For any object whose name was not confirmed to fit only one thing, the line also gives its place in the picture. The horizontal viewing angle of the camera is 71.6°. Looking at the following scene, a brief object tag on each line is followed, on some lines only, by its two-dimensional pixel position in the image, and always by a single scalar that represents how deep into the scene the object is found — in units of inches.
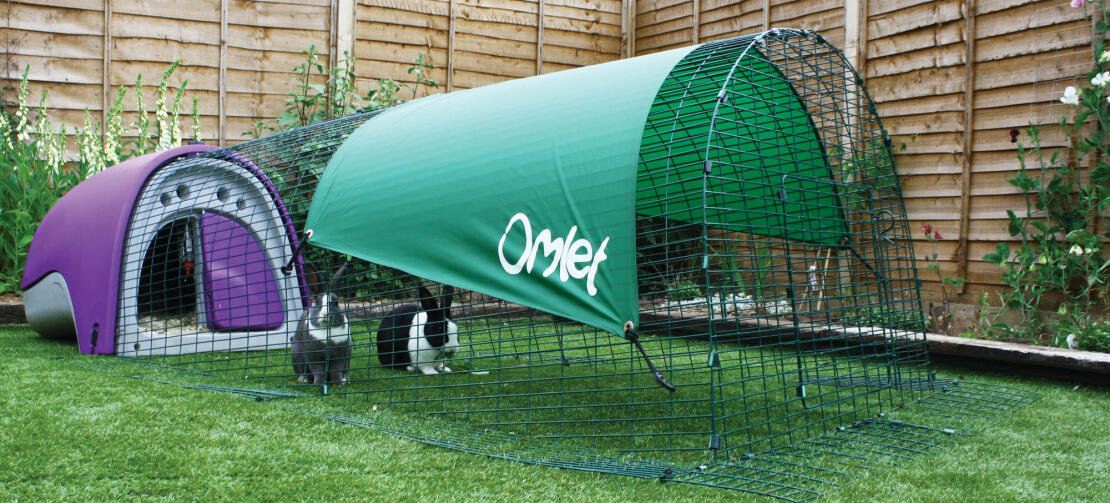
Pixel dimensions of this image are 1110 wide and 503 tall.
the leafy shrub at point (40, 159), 161.0
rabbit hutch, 77.0
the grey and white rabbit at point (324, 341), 108.3
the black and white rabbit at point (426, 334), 122.8
